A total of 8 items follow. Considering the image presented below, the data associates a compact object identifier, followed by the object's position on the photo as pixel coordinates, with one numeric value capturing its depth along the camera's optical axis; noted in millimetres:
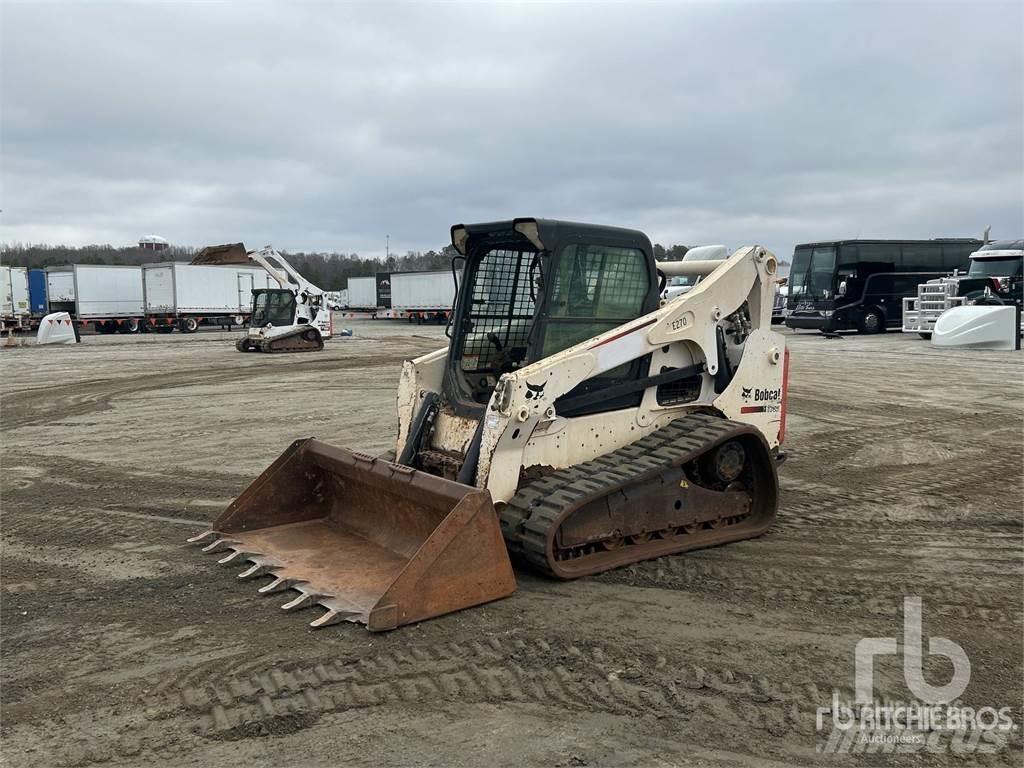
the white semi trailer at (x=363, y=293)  57688
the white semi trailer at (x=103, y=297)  36875
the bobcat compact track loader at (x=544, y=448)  4812
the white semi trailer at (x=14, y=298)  35844
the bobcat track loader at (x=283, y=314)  25312
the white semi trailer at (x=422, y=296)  46281
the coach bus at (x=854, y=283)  29609
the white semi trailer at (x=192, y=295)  36656
